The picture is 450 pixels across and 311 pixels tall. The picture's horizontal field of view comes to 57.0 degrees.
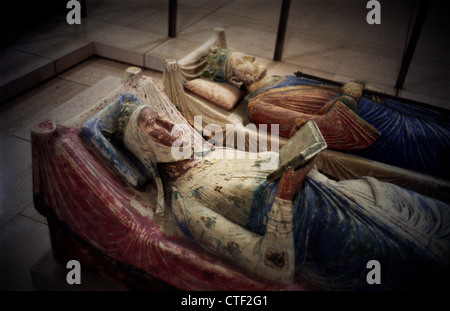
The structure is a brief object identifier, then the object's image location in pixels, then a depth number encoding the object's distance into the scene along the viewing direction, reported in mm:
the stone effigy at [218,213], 2045
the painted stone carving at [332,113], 3121
